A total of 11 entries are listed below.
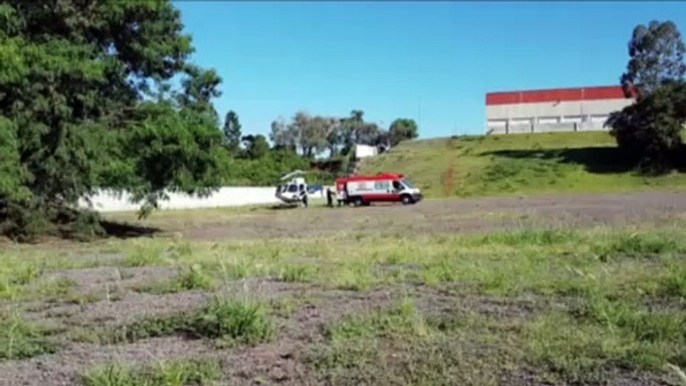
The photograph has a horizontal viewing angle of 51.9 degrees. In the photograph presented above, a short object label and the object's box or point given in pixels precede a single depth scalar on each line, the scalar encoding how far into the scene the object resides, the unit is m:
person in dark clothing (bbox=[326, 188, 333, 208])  52.44
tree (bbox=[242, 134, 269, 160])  103.24
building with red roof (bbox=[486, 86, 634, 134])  112.01
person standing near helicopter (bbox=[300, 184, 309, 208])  53.32
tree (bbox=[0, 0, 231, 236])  20.42
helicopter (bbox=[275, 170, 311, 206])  53.12
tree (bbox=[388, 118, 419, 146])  139.88
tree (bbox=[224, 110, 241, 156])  121.06
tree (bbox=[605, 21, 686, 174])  60.56
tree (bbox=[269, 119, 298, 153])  122.56
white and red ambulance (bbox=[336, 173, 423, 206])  50.38
